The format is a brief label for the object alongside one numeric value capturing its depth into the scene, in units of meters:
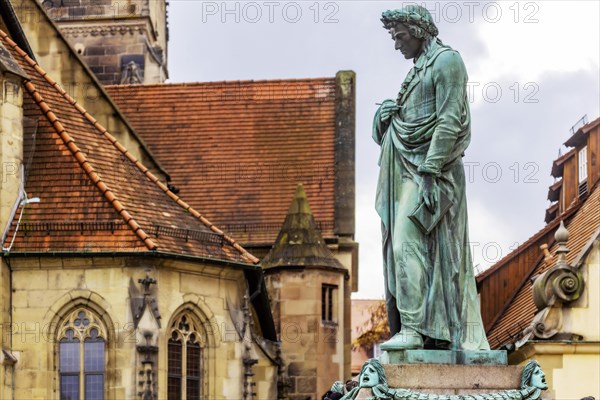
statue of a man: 15.46
